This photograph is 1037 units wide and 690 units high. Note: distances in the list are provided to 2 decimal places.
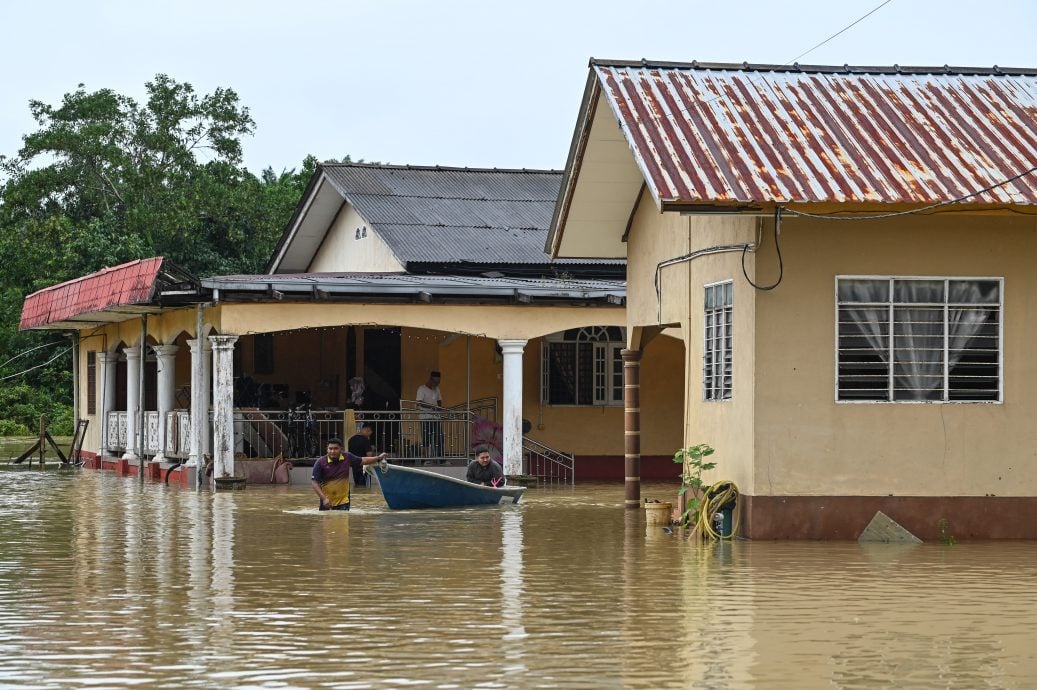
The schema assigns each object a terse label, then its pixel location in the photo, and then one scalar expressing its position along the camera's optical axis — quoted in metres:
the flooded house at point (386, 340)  27.94
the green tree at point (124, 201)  50.44
